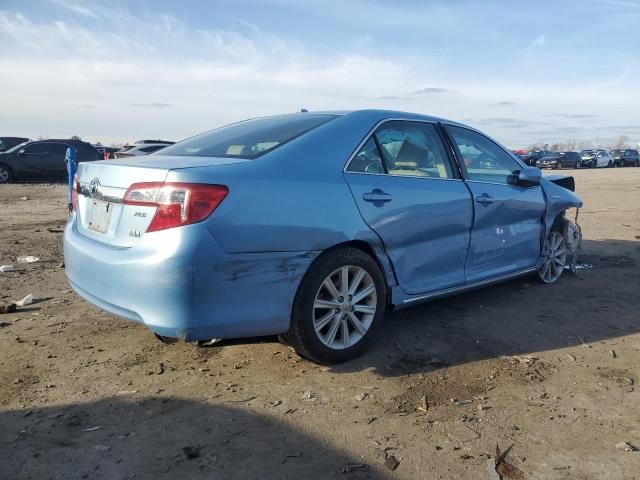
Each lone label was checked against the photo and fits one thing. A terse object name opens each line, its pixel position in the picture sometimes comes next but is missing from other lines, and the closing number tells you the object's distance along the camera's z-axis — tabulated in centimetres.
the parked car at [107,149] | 2266
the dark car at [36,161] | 1986
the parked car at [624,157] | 5472
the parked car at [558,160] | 4838
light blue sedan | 305
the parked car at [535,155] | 4856
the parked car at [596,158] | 5012
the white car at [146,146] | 1726
